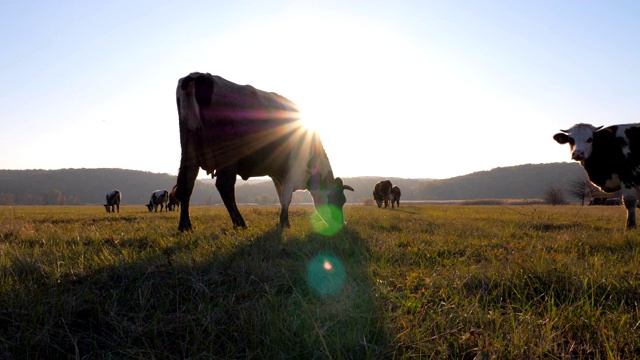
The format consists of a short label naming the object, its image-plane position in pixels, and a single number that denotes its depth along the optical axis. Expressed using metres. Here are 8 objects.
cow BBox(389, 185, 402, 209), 35.09
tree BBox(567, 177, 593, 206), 51.09
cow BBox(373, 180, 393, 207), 34.88
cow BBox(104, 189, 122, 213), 37.49
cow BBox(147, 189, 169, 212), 37.62
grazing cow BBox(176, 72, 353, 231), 7.58
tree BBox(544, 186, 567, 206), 54.54
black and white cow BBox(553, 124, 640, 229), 10.81
